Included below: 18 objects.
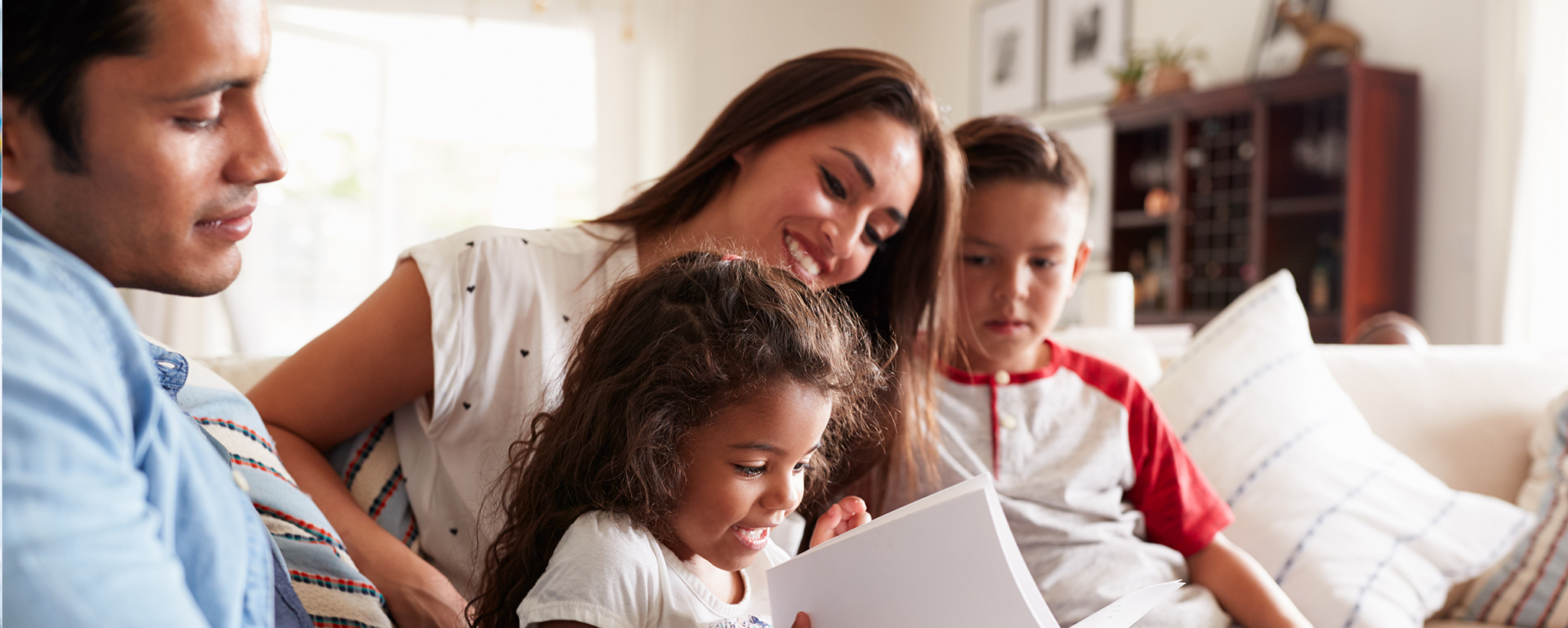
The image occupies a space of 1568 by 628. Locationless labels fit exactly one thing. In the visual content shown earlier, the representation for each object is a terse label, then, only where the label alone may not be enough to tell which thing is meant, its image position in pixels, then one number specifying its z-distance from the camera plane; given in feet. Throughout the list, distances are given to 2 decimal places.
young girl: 2.68
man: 1.29
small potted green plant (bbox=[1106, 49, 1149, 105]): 15.44
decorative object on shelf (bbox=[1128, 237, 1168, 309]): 15.89
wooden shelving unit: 12.46
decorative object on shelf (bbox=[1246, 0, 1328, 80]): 13.46
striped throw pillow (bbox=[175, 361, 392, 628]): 2.81
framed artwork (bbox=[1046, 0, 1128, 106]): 16.97
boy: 4.14
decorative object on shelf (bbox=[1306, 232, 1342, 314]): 13.28
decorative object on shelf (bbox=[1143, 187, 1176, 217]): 15.56
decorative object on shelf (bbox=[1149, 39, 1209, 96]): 14.74
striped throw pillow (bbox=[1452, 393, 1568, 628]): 5.21
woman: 3.45
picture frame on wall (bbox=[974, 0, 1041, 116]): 18.62
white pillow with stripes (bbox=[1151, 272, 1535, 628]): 4.81
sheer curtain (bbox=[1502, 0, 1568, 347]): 11.11
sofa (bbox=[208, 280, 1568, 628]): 6.12
